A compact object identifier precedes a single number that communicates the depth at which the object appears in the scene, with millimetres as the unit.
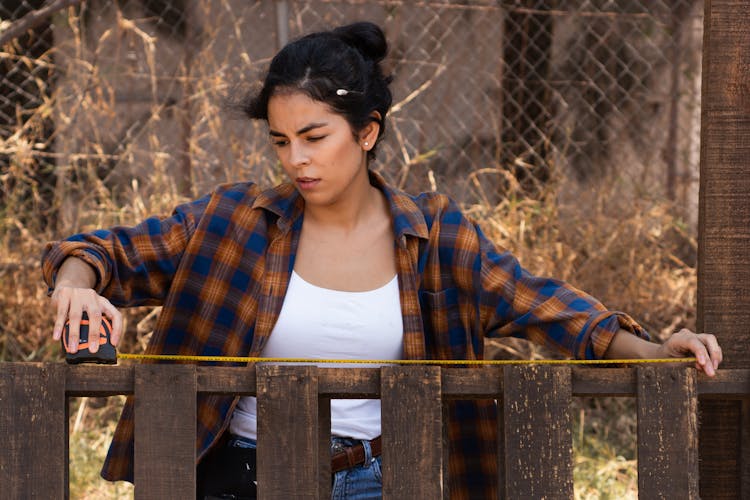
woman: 4980
